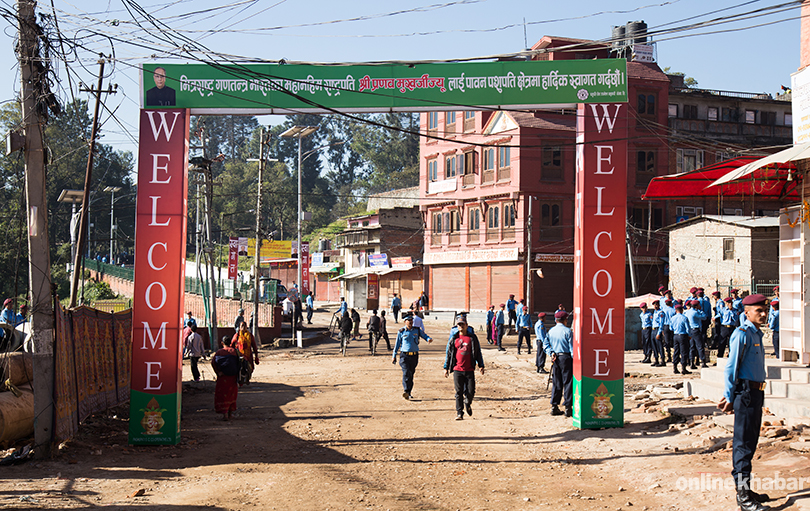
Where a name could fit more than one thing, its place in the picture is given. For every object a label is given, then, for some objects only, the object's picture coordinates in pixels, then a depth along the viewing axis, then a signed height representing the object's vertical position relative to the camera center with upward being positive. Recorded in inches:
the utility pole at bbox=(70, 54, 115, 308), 751.1 +59.6
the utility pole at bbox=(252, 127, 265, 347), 1096.3 +20.9
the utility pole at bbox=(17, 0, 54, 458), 364.2 +26.9
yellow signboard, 1718.8 +74.7
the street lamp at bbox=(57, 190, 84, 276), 1011.7 +126.2
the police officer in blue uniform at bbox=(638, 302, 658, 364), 784.9 -61.5
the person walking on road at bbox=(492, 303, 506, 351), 1051.9 -75.4
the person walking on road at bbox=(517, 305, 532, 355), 963.3 -67.5
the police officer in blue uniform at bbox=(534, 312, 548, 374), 686.5 -78.7
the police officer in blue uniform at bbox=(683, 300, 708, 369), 663.0 -42.7
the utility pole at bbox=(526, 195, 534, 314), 1398.3 +28.7
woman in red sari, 501.7 -86.3
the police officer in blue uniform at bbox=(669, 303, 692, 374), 668.9 -56.6
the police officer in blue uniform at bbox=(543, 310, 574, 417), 477.1 -57.1
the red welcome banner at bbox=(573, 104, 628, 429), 426.3 +7.1
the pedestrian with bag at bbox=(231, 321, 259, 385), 591.2 -57.8
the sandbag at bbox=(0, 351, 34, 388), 392.5 -53.8
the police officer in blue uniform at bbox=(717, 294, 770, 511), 244.8 -42.6
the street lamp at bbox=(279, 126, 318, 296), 1293.1 +292.7
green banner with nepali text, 426.6 +122.5
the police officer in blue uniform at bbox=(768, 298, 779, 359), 664.4 -40.9
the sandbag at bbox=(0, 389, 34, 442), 363.6 -77.0
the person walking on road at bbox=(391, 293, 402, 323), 1604.8 -67.7
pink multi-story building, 1530.5 +195.8
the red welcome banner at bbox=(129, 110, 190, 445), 407.2 -0.6
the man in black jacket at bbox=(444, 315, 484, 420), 481.4 -60.1
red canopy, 517.0 +78.6
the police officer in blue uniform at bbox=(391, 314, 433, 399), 565.9 -61.3
